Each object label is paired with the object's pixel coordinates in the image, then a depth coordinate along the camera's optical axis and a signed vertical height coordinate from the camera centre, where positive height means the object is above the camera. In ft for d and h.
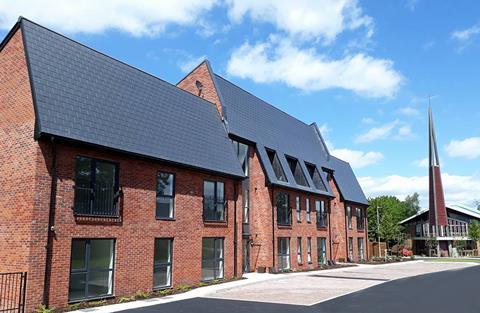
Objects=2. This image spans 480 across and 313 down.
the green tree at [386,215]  195.62 +9.97
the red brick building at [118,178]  42.96 +6.60
